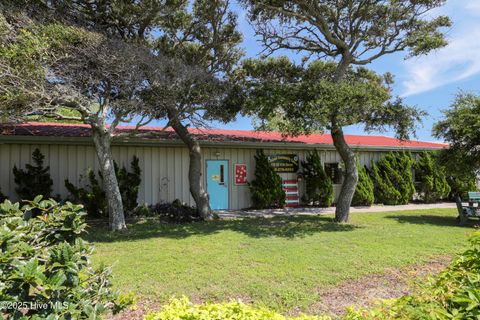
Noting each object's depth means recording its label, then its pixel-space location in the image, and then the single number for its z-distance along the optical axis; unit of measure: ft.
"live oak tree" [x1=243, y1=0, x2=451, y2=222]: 32.94
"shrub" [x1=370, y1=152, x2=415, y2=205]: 50.08
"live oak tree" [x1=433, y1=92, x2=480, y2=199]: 31.40
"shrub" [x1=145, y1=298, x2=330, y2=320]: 6.65
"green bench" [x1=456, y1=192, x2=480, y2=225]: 33.09
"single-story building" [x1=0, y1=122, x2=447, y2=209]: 33.07
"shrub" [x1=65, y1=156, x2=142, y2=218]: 33.40
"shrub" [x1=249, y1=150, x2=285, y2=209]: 43.75
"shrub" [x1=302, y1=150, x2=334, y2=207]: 46.98
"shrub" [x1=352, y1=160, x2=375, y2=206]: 48.11
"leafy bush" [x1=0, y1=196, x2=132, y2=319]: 5.39
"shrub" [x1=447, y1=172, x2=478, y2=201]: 34.32
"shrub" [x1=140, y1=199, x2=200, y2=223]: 34.40
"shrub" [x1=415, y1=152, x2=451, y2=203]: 52.70
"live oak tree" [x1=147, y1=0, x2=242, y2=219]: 31.89
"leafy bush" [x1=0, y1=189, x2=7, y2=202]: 30.45
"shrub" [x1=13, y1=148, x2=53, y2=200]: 31.50
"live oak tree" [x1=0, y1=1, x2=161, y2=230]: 22.49
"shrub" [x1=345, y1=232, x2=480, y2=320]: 5.17
